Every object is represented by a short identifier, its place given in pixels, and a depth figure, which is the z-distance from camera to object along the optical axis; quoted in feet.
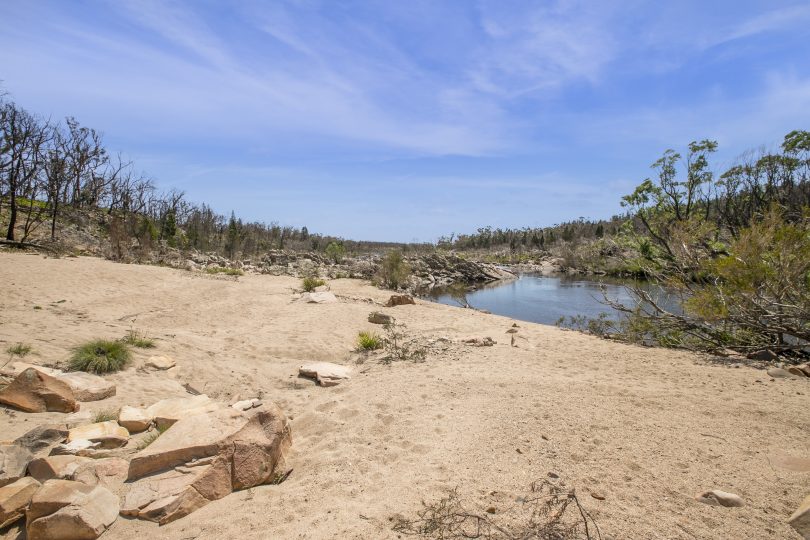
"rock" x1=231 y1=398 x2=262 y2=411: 16.79
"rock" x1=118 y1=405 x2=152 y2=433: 14.11
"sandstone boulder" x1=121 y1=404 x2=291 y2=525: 10.09
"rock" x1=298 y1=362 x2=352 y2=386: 21.67
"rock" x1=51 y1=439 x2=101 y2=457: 11.82
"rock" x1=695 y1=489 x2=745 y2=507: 9.82
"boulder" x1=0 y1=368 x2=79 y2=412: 14.19
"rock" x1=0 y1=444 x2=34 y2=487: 10.18
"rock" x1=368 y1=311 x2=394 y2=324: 36.71
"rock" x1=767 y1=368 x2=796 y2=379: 20.74
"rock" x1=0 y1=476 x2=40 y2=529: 9.25
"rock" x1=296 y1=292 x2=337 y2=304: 43.01
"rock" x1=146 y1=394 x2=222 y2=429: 14.38
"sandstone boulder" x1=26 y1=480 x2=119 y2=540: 8.80
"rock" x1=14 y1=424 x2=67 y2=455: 12.00
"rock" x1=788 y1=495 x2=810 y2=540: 8.70
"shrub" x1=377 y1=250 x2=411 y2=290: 72.33
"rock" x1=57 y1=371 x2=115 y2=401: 15.87
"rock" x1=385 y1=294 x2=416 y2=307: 47.12
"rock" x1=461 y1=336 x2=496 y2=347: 28.94
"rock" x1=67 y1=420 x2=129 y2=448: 12.80
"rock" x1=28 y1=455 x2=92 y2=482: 10.66
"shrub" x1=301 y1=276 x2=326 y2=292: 52.00
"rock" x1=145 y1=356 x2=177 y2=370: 20.39
